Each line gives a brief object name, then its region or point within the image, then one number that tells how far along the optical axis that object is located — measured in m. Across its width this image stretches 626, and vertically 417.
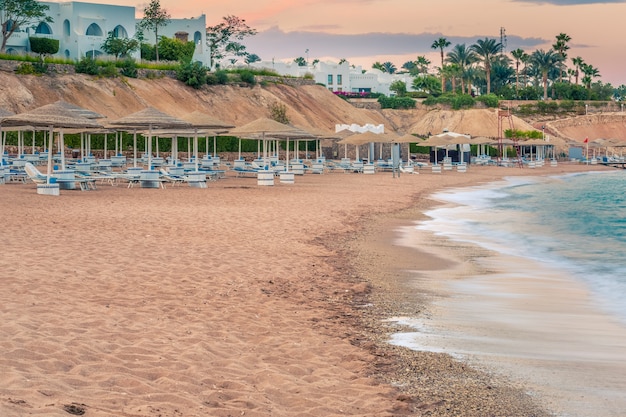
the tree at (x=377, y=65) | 151.75
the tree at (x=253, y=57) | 162.20
